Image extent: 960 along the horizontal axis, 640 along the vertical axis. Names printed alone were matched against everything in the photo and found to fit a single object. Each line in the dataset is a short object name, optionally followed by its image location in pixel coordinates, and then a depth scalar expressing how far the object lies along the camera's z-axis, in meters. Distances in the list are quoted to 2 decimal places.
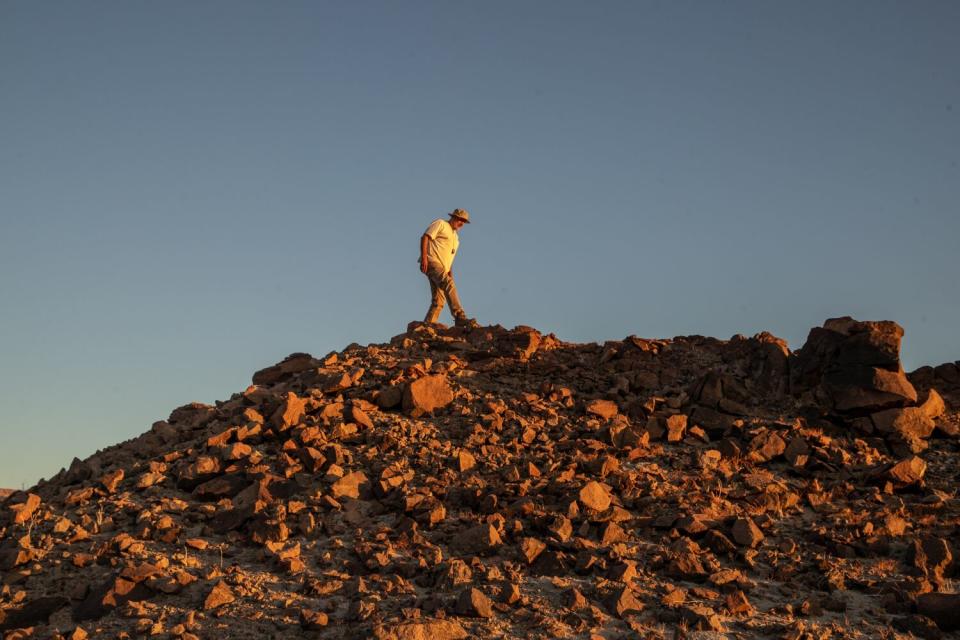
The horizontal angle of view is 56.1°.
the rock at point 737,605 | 7.45
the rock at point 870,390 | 11.16
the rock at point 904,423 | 11.05
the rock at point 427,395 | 11.12
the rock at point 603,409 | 11.23
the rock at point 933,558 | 8.13
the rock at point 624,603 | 7.34
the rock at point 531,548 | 8.09
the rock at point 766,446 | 10.48
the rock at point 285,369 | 13.06
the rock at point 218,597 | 7.48
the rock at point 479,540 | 8.27
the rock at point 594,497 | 8.90
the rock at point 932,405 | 11.27
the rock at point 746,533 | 8.50
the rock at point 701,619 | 7.16
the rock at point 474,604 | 7.21
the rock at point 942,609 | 7.30
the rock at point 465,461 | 9.84
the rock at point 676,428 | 10.75
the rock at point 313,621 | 7.18
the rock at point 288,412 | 10.76
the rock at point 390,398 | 11.27
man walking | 13.93
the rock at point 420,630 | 6.86
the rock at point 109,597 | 7.64
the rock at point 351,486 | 9.38
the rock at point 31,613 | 7.68
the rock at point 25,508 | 9.51
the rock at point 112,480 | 10.06
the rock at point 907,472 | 9.89
